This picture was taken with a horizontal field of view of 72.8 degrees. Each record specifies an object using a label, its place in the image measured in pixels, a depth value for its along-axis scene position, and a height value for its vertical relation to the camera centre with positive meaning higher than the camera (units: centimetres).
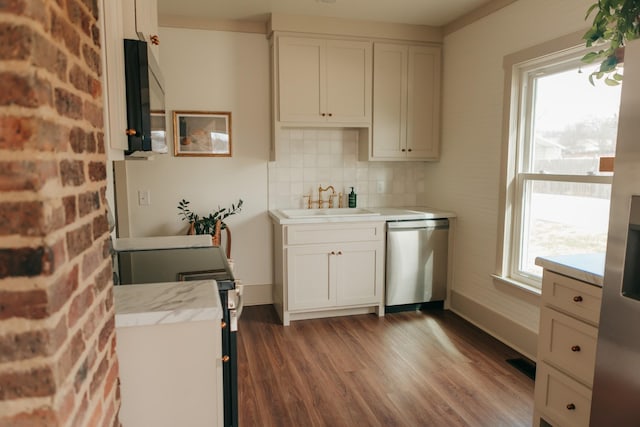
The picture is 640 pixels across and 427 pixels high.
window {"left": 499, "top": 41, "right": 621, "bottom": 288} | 251 +6
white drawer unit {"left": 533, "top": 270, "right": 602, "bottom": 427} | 175 -76
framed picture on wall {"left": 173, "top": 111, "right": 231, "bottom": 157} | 367 +31
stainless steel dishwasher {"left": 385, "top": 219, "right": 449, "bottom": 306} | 366 -76
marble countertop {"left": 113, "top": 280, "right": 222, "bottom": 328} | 133 -43
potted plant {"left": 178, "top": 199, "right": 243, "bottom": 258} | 360 -43
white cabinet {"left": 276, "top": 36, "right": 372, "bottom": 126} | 357 +75
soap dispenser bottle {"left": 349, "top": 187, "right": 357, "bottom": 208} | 405 -27
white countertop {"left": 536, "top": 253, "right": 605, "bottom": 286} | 170 -39
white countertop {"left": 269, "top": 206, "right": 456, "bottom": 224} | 344 -38
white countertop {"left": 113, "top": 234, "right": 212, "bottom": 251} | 233 -41
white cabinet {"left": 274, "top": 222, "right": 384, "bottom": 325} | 346 -80
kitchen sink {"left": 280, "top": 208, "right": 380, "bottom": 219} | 383 -37
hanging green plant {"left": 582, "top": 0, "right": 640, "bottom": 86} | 130 +45
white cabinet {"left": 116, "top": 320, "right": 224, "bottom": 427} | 135 -64
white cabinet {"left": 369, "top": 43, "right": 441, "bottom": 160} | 380 +61
